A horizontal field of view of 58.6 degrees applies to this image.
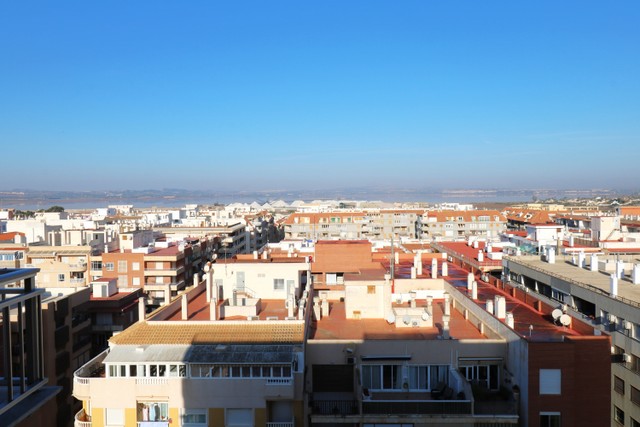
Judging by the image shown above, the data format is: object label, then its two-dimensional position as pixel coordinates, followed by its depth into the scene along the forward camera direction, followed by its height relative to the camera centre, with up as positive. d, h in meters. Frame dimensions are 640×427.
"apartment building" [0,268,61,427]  4.89 -1.54
